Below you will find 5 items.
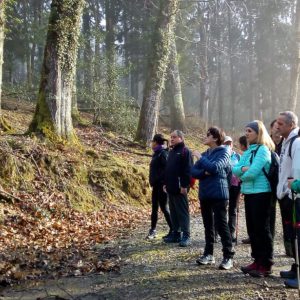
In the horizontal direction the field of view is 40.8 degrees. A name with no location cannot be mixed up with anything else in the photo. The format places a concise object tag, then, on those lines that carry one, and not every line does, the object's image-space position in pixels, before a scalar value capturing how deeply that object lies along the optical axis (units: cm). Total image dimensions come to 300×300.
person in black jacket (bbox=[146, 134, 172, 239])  788
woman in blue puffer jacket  589
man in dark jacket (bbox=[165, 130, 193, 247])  732
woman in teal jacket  552
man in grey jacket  502
